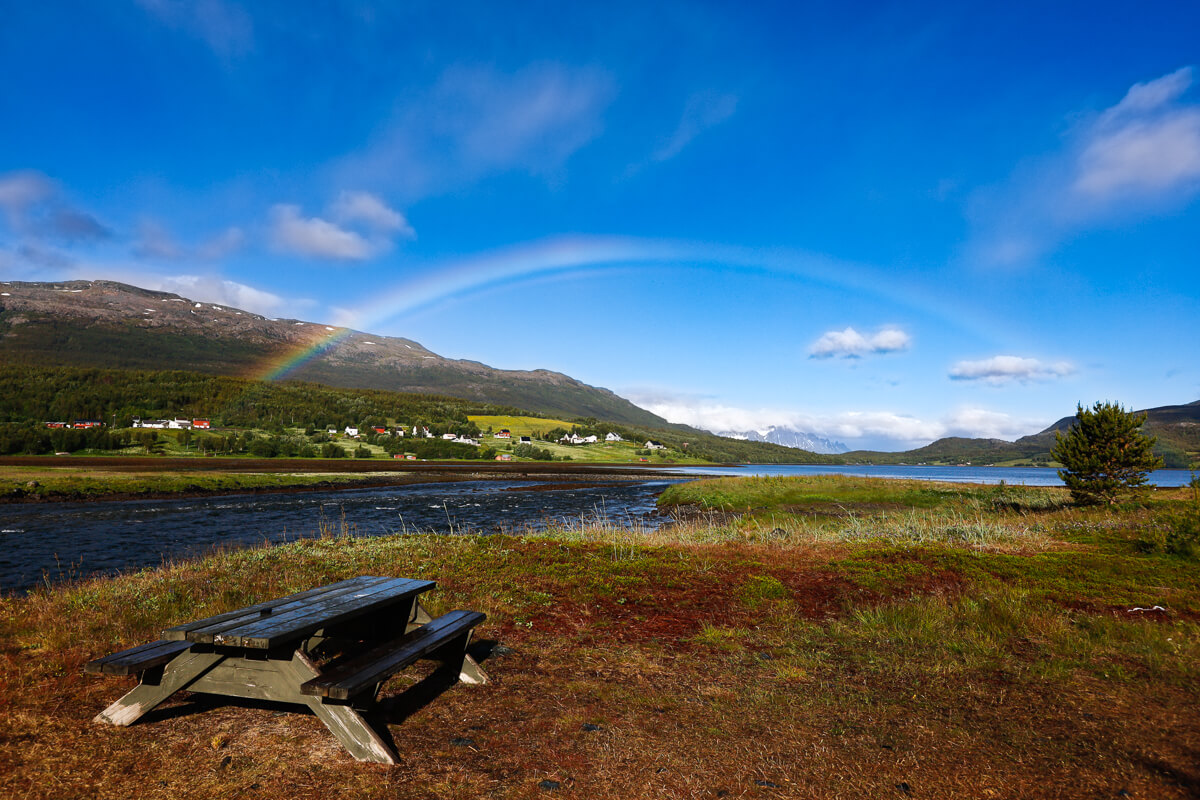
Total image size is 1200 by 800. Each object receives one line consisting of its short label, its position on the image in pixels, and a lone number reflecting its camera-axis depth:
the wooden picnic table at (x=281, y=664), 4.37
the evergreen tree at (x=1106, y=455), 23.02
